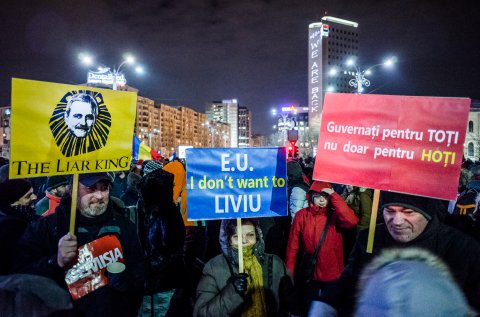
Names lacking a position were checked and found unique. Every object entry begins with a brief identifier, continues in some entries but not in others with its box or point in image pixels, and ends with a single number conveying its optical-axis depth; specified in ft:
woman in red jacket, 13.74
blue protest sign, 10.57
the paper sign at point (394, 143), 9.04
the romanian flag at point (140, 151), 36.70
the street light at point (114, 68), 47.80
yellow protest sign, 9.27
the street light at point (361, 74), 46.14
